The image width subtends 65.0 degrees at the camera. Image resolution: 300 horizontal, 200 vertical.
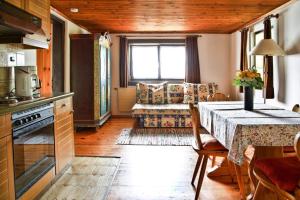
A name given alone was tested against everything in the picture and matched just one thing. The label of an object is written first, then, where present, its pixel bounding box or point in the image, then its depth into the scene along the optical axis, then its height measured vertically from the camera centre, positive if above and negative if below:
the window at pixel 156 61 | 5.69 +0.69
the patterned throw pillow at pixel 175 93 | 5.25 -0.08
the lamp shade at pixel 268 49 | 3.10 +0.54
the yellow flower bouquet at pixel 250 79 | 2.28 +0.10
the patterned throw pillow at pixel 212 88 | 5.16 +0.03
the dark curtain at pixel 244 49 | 4.62 +0.79
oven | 1.71 -0.45
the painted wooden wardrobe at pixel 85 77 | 4.25 +0.23
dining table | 1.69 -0.31
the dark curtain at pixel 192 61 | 5.53 +0.67
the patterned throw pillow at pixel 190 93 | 5.12 -0.08
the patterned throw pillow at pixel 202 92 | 5.10 -0.06
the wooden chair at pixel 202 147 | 2.08 -0.52
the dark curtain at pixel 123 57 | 5.56 +0.77
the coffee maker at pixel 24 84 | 2.23 +0.06
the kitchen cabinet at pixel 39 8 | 2.17 +0.83
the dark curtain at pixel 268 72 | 3.57 +0.26
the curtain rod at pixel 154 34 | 5.58 +1.31
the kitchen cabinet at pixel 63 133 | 2.35 -0.46
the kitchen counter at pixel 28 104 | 1.58 -0.11
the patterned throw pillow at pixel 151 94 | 5.15 -0.10
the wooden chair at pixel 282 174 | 1.26 -0.49
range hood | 1.79 +0.53
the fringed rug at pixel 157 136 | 3.72 -0.80
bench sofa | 4.61 -0.27
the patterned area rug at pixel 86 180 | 2.13 -0.93
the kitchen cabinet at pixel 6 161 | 1.53 -0.48
